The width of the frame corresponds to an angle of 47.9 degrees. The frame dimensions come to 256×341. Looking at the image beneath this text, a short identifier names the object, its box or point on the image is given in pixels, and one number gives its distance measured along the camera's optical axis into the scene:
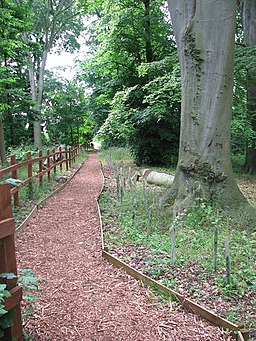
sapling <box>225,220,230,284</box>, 2.90
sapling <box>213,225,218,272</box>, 3.18
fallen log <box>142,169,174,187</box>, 8.67
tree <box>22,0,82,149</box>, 19.38
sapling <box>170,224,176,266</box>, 3.34
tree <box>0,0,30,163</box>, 9.43
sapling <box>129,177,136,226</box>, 4.95
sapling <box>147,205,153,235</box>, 4.32
